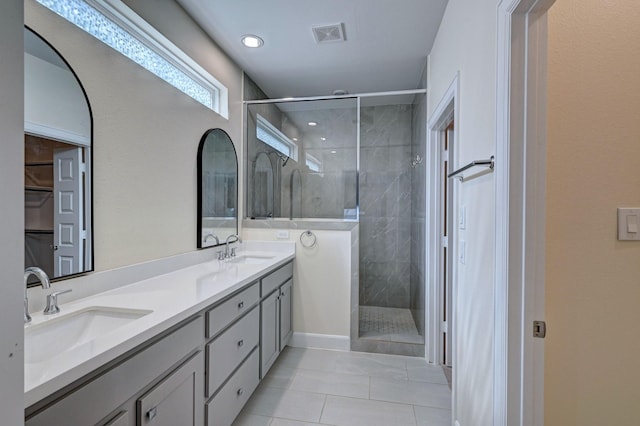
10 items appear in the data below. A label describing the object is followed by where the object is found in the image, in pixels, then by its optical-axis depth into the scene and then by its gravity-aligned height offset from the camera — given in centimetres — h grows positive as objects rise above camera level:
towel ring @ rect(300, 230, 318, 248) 295 -27
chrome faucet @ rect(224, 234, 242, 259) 257 -35
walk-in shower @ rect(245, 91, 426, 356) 311 +33
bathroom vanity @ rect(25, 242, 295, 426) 84 -52
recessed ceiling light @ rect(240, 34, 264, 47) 241 +139
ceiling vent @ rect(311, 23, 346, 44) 228 +139
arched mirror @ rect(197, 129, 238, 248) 232 +19
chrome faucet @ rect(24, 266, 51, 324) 104 -23
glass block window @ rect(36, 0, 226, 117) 141 +96
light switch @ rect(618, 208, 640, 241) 107 -4
